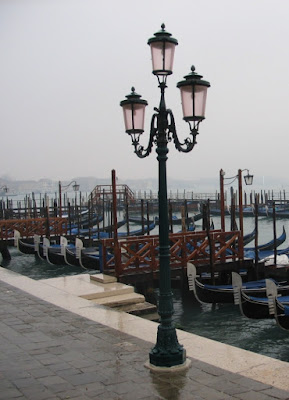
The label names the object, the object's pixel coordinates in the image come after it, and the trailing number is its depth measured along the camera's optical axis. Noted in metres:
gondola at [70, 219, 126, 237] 18.66
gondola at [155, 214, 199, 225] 23.95
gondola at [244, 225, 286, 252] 13.12
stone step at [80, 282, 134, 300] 6.31
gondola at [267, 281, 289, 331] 6.34
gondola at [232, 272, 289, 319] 7.01
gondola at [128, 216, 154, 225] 31.63
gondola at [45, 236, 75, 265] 13.34
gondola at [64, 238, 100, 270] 11.12
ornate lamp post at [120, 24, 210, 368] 3.54
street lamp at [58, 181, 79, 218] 26.34
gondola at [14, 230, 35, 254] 15.12
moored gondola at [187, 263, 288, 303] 7.79
